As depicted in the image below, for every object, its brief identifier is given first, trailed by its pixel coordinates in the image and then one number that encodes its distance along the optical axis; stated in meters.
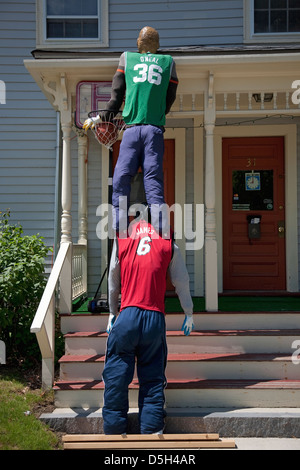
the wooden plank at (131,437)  3.53
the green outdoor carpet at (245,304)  5.27
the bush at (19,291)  5.06
